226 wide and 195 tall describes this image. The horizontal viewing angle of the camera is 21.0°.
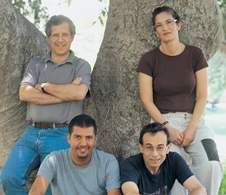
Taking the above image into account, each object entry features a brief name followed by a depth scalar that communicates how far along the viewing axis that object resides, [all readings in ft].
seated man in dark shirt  15.47
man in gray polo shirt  16.83
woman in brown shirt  16.48
